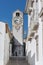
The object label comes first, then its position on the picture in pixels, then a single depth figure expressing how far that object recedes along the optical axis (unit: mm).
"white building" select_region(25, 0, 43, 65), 8193
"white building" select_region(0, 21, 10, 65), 11091
